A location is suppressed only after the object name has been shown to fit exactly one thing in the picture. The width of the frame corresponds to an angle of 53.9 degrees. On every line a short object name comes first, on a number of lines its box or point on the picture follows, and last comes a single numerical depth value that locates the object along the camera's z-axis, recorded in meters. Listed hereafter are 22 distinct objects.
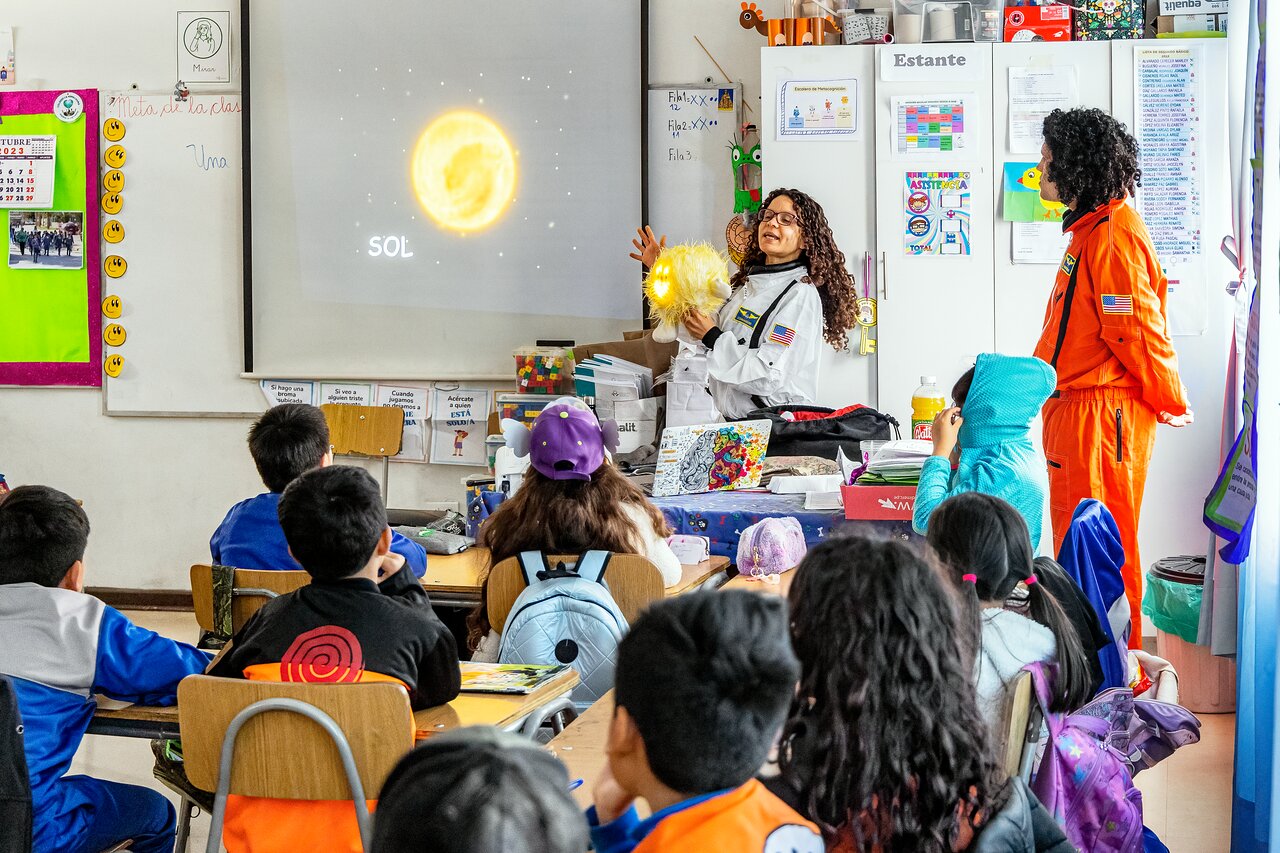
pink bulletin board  5.50
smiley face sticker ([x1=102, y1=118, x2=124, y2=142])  5.48
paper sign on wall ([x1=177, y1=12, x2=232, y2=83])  5.39
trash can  3.95
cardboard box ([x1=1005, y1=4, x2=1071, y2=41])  4.52
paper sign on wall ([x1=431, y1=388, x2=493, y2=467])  5.34
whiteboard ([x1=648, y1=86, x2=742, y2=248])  5.12
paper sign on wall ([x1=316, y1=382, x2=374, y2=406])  5.41
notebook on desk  3.44
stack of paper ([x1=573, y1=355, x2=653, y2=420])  4.24
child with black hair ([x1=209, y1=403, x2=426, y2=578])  2.89
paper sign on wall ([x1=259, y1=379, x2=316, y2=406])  5.43
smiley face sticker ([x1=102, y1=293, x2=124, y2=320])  5.54
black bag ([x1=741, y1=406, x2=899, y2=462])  3.95
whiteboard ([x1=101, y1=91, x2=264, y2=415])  5.45
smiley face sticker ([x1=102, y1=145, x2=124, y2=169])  5.49
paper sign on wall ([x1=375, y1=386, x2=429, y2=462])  5.38
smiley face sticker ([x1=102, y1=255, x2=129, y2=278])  5.54
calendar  5.50
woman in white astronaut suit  4.37
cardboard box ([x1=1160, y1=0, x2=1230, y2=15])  4.49
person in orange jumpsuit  3.48
